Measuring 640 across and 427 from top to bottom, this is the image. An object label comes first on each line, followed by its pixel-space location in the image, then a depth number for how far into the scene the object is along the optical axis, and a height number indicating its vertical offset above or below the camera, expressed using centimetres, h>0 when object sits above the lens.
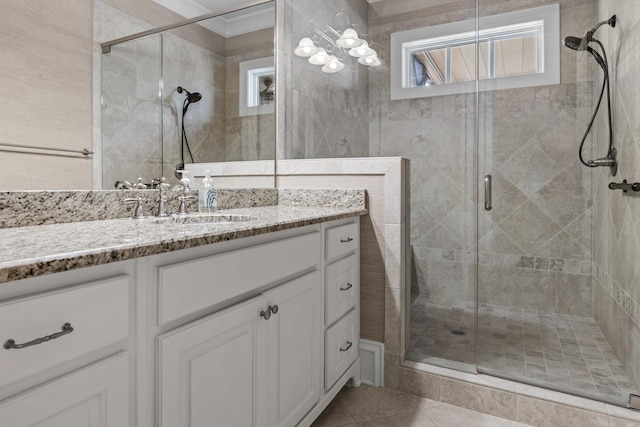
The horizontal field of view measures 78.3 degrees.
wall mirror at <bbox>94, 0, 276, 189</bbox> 137 +52
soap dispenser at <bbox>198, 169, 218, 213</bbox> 174 +6
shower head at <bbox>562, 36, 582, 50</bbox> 226 +98
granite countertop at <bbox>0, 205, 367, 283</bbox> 63 -6
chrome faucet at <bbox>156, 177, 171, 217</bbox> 155 +4
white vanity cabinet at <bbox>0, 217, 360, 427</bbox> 63 -28
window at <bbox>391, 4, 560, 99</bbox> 236 +97
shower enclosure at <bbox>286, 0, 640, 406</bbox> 224 +34
